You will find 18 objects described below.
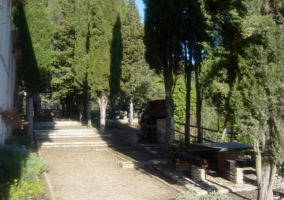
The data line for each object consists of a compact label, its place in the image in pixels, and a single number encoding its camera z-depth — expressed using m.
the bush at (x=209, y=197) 4.42
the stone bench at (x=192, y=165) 5.89
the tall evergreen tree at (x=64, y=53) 16.31
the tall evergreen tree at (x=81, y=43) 15.04
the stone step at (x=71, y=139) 11.71
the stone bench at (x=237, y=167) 5.97
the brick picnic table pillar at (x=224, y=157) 6.58
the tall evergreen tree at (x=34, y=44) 10.21
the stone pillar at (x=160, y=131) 11.63
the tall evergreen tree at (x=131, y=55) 16.96
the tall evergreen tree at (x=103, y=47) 13.51
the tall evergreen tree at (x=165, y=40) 8.05
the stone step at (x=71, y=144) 10.77
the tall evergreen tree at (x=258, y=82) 3.94
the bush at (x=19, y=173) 4.27
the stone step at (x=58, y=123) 16.83
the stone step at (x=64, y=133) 12.93
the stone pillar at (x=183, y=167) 6.91
